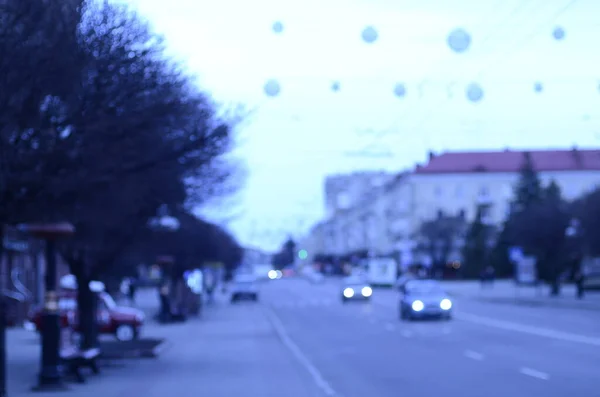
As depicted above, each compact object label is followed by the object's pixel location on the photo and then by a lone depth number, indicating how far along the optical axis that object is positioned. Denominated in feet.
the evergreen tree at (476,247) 298.15
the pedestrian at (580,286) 175.42
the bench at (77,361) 64.85
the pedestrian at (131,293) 205.73
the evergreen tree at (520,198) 270.67
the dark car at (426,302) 132.36
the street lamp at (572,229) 179.79
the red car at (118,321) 113.91
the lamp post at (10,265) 127.94
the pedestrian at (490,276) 252.01
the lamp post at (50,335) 59.57
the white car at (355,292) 206.08
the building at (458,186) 267.18
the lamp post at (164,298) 144.56
